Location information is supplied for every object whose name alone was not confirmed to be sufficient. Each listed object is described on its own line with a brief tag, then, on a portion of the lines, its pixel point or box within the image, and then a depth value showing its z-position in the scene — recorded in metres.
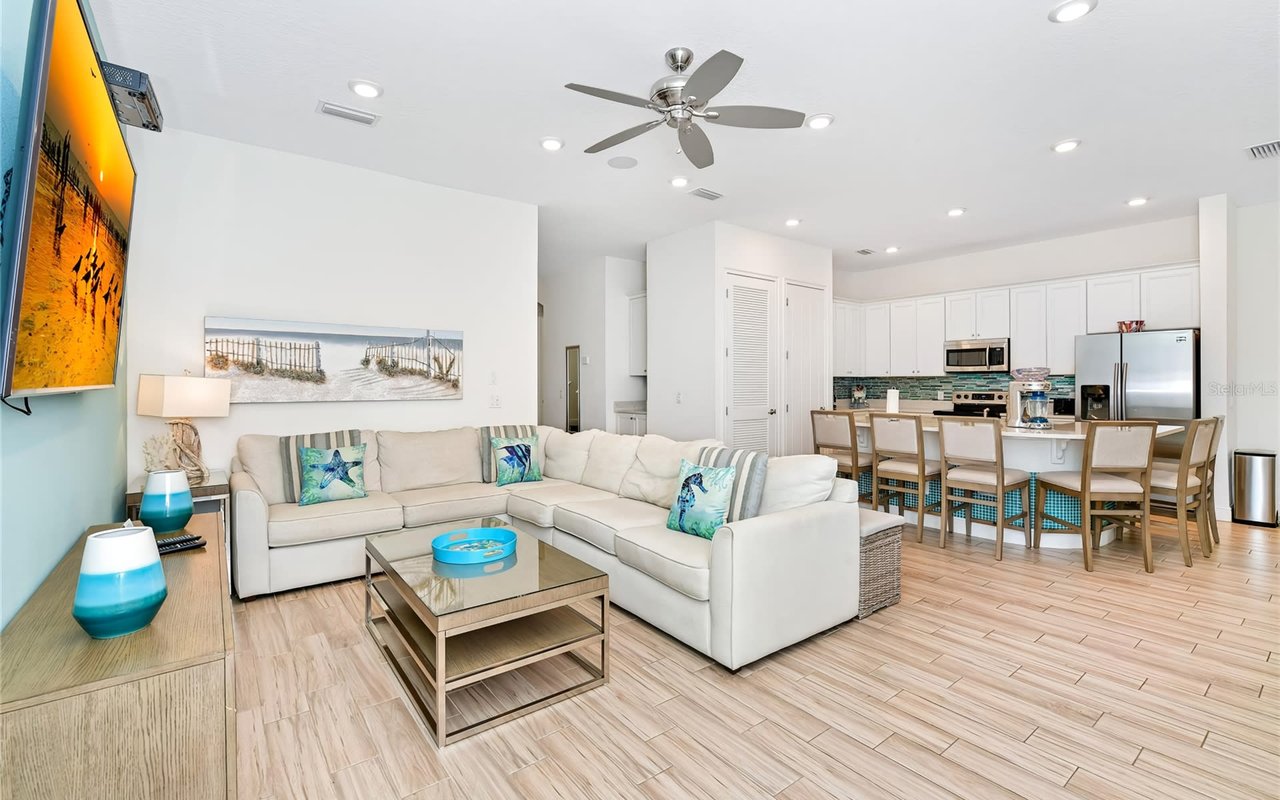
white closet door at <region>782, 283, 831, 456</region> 6.37
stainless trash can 5.02
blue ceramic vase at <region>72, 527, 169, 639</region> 1.24
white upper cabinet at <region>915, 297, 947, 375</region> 7.16
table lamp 3.25
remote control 2.02
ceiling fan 2.49
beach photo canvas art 3.88
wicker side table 3.08
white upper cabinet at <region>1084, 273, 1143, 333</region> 5.70
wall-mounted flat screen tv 1.18
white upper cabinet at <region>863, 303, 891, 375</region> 7.70
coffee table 2.09
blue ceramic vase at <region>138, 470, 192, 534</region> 2.24
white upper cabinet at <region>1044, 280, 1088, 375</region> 6.05
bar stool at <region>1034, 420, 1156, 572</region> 3.79
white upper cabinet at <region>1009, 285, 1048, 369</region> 6.33
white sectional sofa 2.55
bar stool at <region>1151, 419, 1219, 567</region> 3.84
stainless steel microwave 6.62
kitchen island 4.23
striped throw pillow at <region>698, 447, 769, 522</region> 2.94
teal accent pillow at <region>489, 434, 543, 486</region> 4.44
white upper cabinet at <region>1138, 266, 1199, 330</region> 5.37
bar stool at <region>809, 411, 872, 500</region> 5.02
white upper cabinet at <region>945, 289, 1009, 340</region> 6.62
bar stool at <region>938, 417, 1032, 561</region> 4.17
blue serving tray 2.57
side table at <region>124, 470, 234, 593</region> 3.04
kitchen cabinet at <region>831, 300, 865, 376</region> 7.81
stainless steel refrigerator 5.14
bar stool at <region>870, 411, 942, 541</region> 4.56
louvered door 5.77
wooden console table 1.05
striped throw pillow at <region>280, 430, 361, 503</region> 3.78
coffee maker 4.61
